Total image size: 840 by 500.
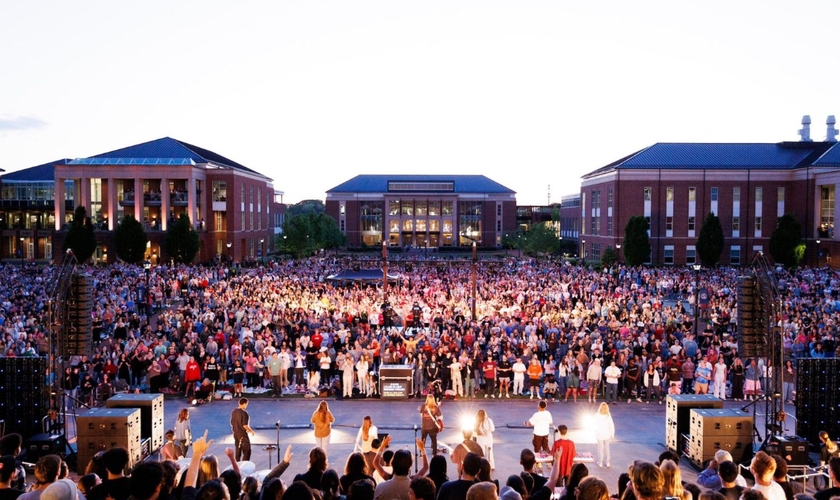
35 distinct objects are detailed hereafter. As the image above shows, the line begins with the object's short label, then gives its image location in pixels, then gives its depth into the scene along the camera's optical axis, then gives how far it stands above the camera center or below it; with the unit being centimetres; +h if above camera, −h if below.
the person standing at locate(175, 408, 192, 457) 1238 -360
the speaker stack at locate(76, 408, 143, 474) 1184 -349
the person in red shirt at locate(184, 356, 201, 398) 1806 -373
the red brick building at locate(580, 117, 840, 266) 6506 +388
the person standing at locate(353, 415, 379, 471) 1075 -325
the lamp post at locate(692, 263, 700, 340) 2709 -257
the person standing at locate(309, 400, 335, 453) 1193 -333
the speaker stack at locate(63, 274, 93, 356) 1341 -169
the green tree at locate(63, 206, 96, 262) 5794 -8
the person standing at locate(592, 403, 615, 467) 1213 -348
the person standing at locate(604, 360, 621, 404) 1758 -379
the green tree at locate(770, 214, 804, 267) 5731 -37
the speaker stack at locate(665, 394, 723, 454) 1290 -345
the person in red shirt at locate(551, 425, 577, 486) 986 -319
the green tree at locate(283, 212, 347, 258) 7819 +26
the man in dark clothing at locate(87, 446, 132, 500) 613 -228
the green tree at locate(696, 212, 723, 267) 5959 -39
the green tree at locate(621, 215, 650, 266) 6003 -40
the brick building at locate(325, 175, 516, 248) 10538 +396
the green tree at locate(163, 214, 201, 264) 5859 -51
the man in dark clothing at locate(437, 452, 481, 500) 578 -217
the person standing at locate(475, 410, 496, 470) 1155 -335
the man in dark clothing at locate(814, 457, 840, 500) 646 -242
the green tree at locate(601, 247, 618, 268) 5889 -190
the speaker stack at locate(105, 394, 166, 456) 1275 -334
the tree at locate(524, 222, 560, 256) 8269 -44
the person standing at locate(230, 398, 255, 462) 1173 -331
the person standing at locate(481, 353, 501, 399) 1836 -382
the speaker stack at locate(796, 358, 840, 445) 1321 -315
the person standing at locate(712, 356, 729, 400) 1745 -369
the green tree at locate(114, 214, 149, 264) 5781 -34
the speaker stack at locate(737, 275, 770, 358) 1302 -162
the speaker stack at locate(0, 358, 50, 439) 1306 -308
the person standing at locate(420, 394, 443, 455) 1237 -338
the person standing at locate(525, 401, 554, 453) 1227 -351
